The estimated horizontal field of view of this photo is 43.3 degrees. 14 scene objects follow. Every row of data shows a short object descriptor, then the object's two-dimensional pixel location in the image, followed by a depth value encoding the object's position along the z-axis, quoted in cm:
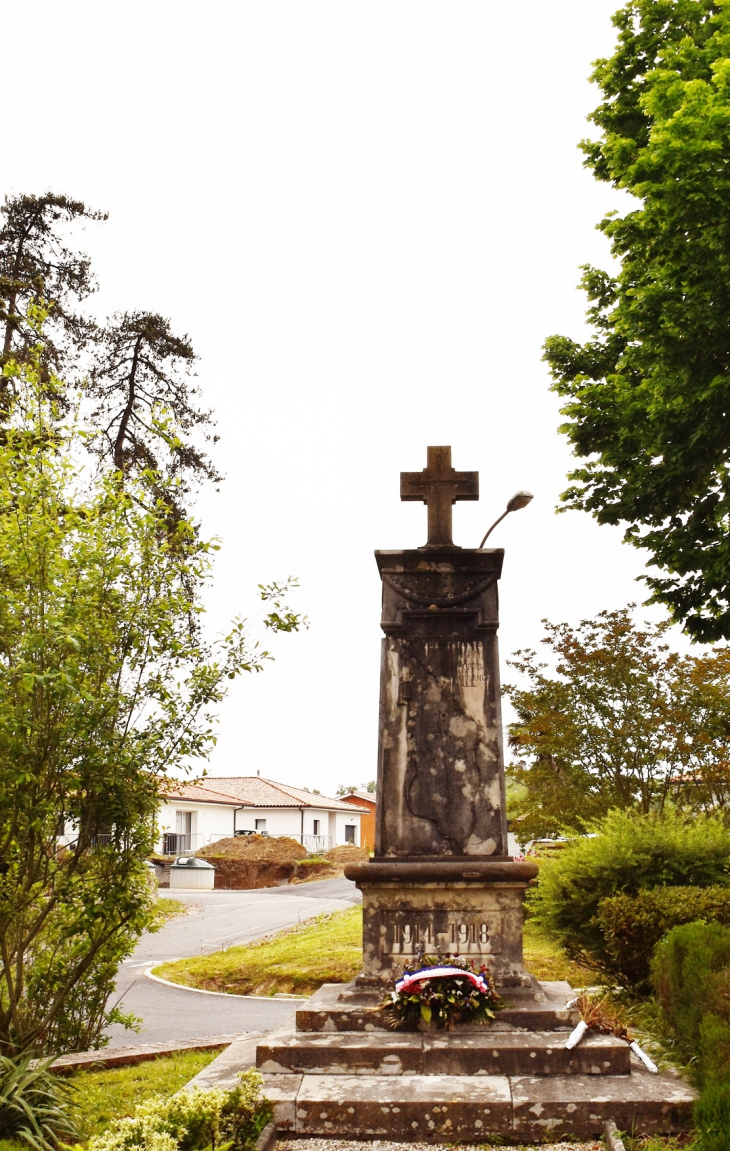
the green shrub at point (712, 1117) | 474
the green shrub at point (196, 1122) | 413
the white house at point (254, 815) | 5141
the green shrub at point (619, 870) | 1147
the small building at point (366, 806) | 6962
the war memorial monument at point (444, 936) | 548
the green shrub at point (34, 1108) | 514
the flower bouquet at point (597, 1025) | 607
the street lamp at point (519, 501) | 811
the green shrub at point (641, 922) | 891
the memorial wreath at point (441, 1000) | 647
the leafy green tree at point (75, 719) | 612
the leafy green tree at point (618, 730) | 2058
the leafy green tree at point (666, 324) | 933
